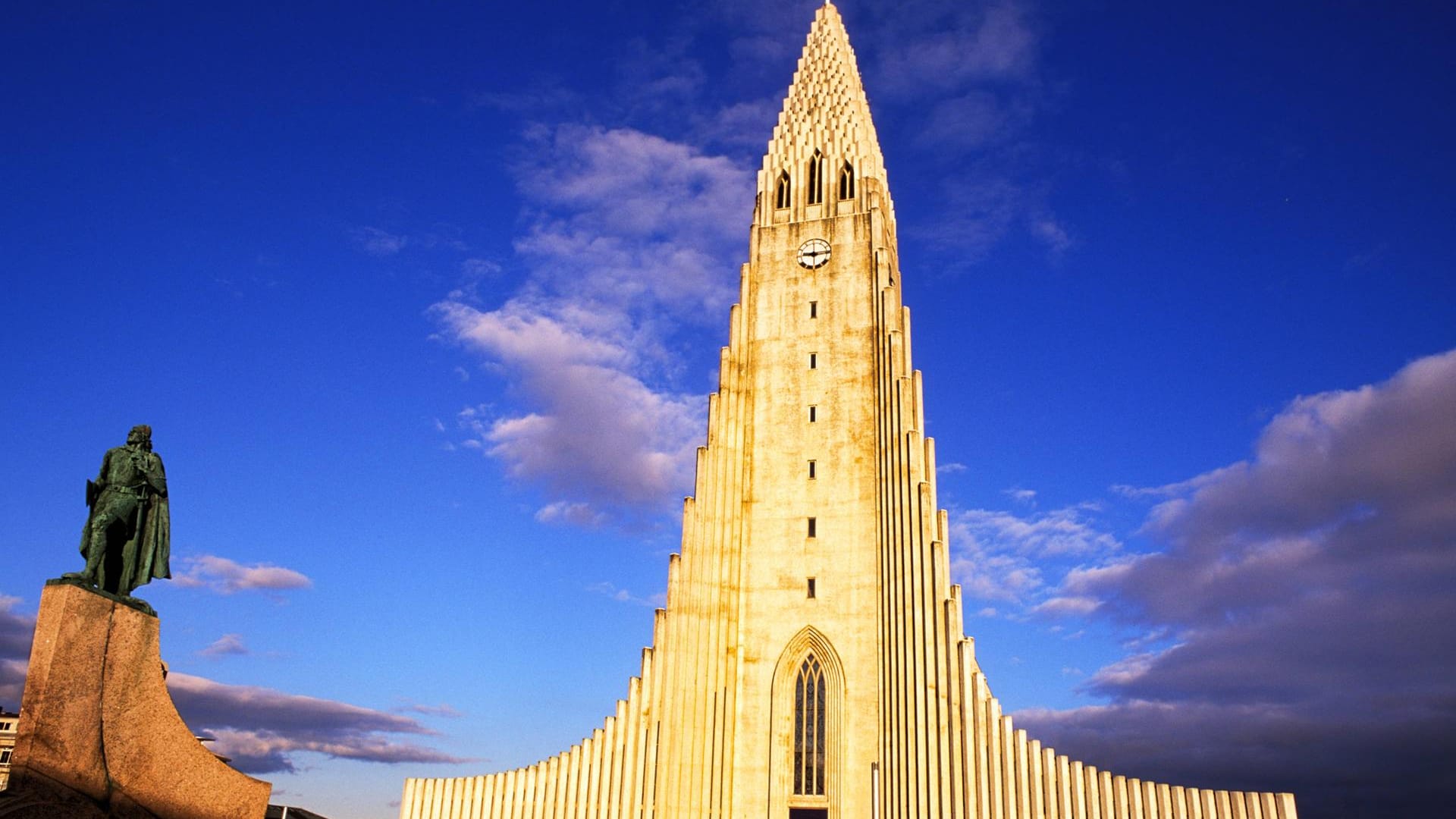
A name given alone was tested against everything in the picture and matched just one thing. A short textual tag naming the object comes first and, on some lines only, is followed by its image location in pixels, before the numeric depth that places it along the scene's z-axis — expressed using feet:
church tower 107.14
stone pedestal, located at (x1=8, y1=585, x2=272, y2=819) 44.70
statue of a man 49.78
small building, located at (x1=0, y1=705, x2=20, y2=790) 167.32
